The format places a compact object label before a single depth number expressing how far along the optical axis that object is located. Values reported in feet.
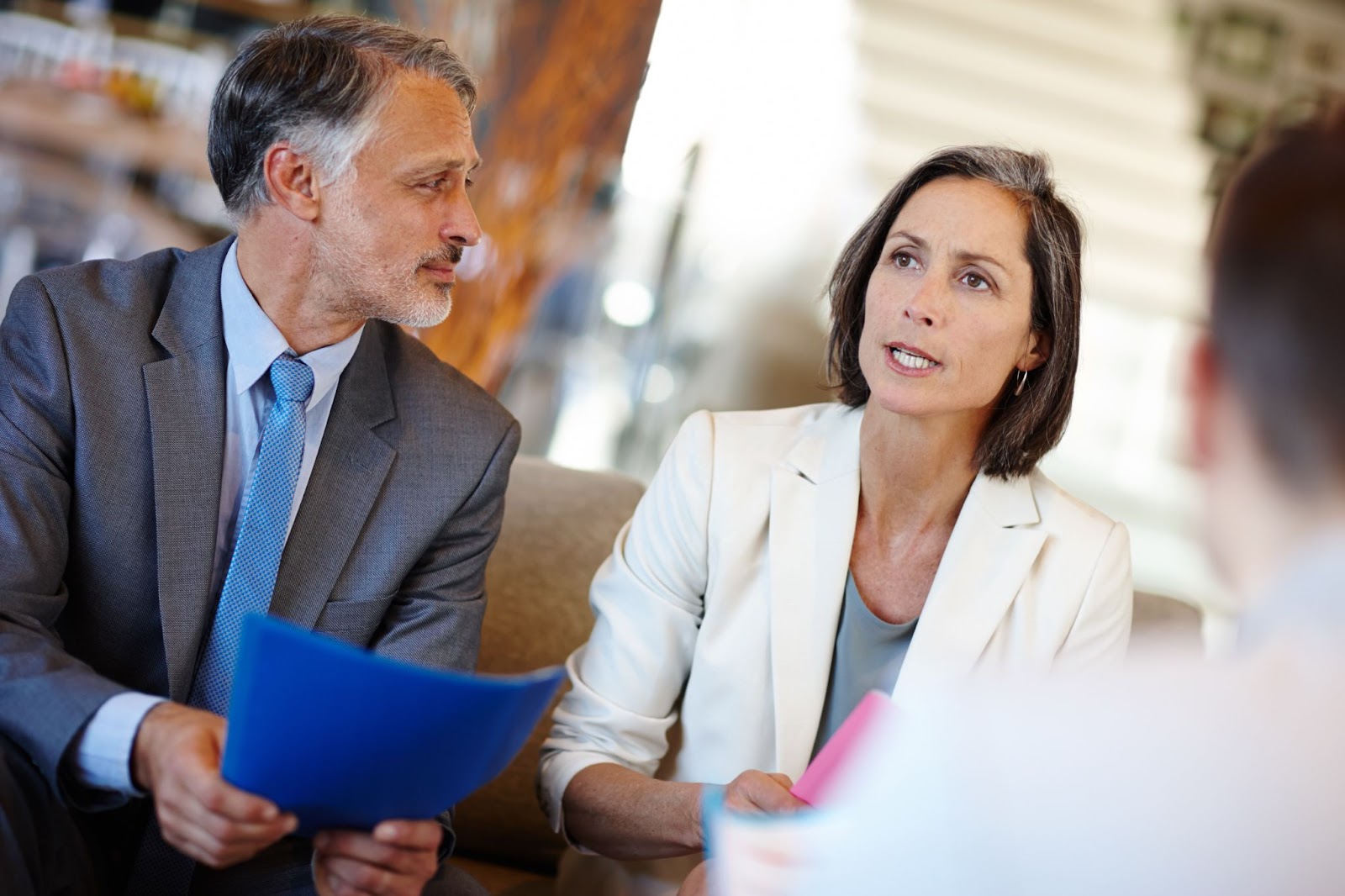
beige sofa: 6.40
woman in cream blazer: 5.48
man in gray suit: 4.28
